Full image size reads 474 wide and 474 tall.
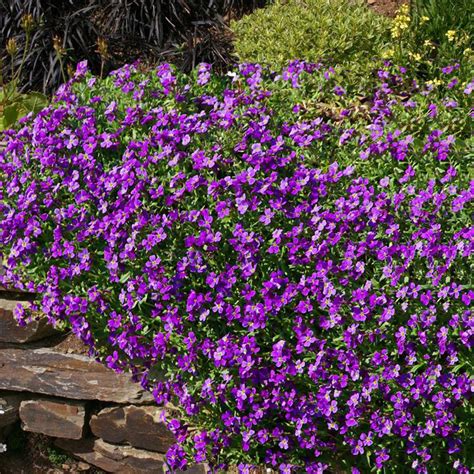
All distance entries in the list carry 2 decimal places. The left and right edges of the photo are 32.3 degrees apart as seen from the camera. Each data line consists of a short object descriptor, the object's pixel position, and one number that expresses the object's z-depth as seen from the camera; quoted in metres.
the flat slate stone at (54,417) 4.41
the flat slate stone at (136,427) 4.09
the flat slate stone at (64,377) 4.15
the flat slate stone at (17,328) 4.38
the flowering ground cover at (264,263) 3.14
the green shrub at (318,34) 4.84
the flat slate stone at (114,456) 4.23
